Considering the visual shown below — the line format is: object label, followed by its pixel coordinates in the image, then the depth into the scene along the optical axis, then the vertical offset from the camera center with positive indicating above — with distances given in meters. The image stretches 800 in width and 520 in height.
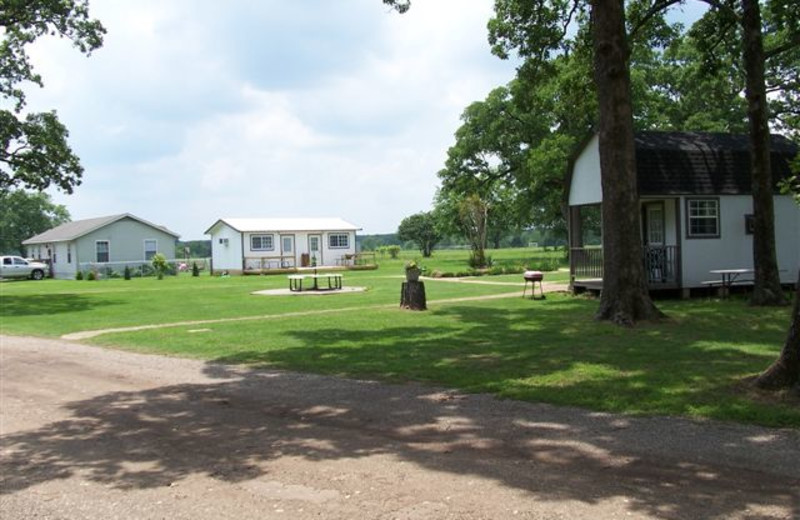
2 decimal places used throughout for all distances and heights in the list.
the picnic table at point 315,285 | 26.70 -1.19
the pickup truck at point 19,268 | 50.19 -0.27
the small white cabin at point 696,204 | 19.44 +1.06
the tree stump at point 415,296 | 18.33 -1.14
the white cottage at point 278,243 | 47.56 +0.87
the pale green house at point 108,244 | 50.91 +1.27
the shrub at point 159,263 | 47.59 -0.20
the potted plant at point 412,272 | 18.55 -0.54
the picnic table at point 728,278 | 18.77 -1.02
